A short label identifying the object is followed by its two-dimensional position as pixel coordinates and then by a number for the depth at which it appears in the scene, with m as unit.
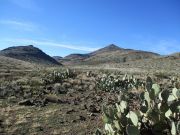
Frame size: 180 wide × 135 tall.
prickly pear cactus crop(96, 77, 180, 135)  3.40
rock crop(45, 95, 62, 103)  7.17
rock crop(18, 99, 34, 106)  6.86
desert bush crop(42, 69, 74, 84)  11.15
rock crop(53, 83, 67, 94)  8.58
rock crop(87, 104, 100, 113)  5.98
